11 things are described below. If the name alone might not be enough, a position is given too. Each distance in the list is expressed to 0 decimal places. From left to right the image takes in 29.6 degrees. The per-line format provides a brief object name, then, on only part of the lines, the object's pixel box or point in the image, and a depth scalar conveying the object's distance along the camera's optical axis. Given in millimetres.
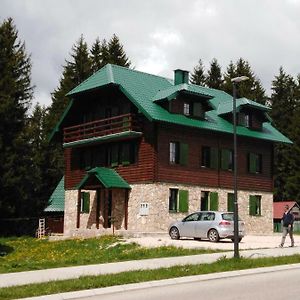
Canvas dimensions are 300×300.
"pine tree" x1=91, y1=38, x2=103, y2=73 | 64425
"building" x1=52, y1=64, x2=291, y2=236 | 35062
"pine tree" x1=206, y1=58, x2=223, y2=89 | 71762
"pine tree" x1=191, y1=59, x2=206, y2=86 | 72125
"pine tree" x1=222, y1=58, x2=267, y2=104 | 65938
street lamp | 17859
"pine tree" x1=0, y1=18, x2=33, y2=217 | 40281
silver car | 26812
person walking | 23938
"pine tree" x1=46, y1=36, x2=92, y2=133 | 60156
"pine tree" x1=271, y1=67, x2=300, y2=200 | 64250
